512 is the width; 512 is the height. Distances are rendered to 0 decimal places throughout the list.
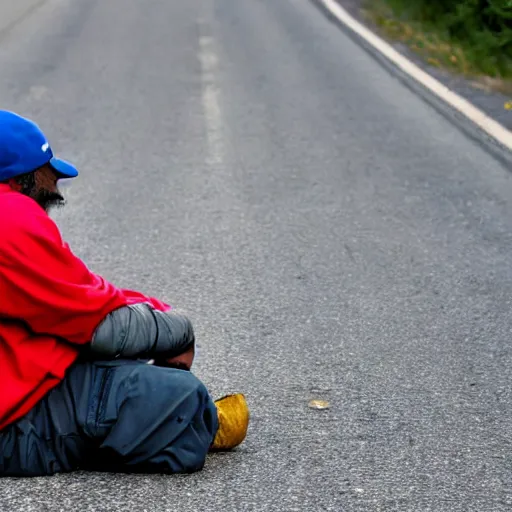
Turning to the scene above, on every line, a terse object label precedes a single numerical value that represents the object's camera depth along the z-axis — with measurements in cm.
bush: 3309
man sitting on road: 682
